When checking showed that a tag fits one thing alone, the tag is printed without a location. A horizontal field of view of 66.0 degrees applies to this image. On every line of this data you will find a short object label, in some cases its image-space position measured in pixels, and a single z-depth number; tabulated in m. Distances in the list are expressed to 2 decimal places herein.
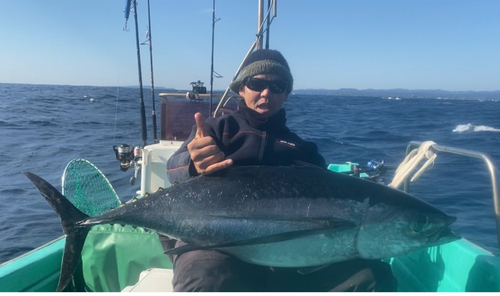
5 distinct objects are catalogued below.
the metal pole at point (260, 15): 4.77
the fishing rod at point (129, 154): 5.52
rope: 3.06
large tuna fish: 1.91
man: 2.10
